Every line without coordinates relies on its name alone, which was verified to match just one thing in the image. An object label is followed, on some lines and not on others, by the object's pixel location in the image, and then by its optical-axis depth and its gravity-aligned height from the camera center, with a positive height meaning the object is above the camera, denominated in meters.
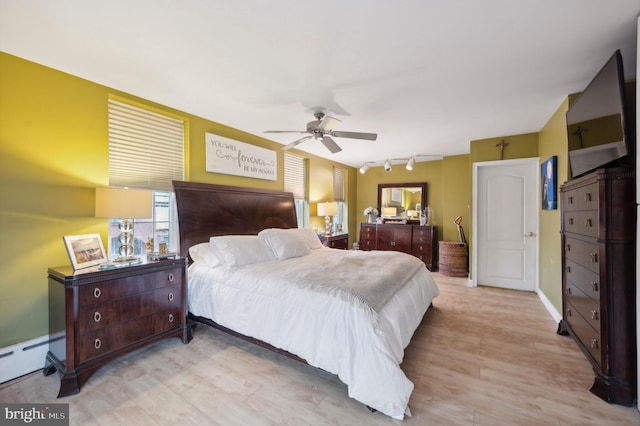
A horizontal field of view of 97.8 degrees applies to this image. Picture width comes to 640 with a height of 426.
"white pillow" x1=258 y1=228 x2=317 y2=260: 3.50 -0.39
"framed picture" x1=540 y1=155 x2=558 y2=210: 3.41 +0.38
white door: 4.41 -0.18
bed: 1.83 -0.68
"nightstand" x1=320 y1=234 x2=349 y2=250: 5.16 -0.54
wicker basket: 5.41 -0.91
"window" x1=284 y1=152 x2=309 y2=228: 5.07 +0.59
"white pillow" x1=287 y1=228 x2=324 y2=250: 4.14 -0.37
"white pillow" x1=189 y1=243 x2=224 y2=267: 3.01 -0.46
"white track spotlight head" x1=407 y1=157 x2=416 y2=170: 5.40 +0.98
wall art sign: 3.73 +0.81
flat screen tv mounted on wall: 1.91 +0.71
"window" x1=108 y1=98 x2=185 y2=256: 2.88 +0.58
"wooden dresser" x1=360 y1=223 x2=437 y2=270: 6.03 -0.59
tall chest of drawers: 1.84 -0.47
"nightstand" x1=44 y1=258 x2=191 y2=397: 2.06 -0.84
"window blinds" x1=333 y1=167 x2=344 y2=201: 6.42 +0.69
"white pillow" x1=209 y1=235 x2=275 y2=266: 2.99 -0.41
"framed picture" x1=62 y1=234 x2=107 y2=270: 2.28 -0.31
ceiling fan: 3.00 +0.94
